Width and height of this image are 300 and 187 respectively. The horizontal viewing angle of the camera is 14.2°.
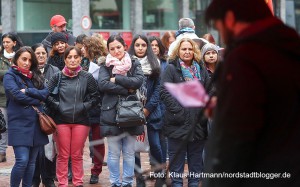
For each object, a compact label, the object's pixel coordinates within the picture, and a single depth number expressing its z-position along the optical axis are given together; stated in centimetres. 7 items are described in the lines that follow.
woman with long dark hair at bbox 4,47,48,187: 1335
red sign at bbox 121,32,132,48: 4109
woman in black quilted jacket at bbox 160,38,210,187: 1344
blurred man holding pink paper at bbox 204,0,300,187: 590
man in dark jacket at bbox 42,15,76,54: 1880
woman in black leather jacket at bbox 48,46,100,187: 1415
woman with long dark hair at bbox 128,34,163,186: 1515
